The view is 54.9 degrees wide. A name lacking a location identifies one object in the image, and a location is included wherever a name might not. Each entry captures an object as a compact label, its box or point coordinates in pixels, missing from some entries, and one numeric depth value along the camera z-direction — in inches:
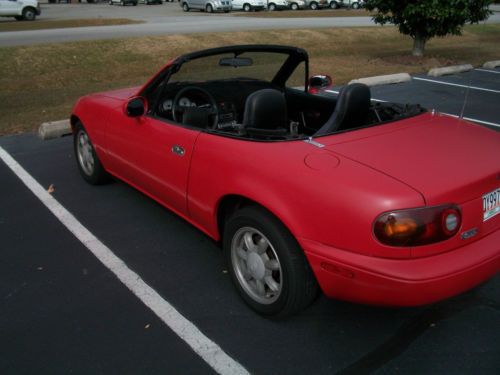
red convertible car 87.6
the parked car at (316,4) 1480.1
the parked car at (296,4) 1446.7
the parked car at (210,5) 1287.9
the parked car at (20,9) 950.8
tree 478.3
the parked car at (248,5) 1349.7
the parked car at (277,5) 1405.0
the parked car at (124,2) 1715.1
